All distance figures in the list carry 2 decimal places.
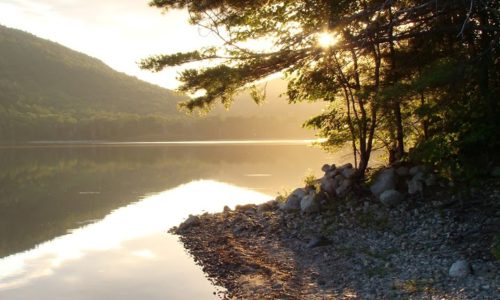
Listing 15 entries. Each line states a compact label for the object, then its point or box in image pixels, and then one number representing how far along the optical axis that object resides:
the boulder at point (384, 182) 14.28
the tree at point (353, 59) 12.09
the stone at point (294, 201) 16.49
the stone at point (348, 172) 15.92
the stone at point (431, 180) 13.46
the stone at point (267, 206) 17.97
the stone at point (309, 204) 15.31
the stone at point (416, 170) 14.07
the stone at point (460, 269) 8.96
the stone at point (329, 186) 15.81
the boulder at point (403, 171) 14.61
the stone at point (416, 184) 13.49
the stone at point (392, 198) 13.45
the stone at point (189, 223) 18.41
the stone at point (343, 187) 15.48
